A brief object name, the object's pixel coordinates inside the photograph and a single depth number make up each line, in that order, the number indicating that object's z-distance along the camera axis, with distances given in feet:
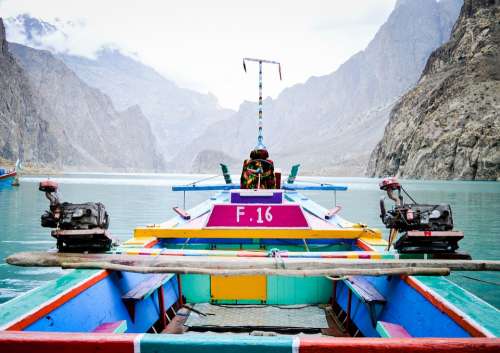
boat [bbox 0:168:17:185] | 130.99
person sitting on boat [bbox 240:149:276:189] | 29.35
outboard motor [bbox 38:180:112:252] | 13.52
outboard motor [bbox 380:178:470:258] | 13.74
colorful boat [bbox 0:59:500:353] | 6.93
